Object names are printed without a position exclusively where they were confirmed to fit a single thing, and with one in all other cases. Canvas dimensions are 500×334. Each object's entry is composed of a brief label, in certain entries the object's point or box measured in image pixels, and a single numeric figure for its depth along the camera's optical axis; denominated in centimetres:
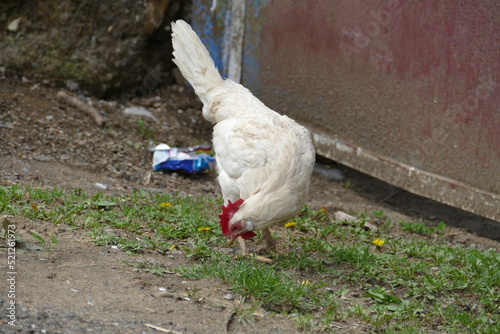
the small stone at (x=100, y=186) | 1065
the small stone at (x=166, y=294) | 706
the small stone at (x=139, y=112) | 1435
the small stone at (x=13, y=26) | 1362
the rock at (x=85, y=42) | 1372
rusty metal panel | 1058
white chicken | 780
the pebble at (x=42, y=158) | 1130
